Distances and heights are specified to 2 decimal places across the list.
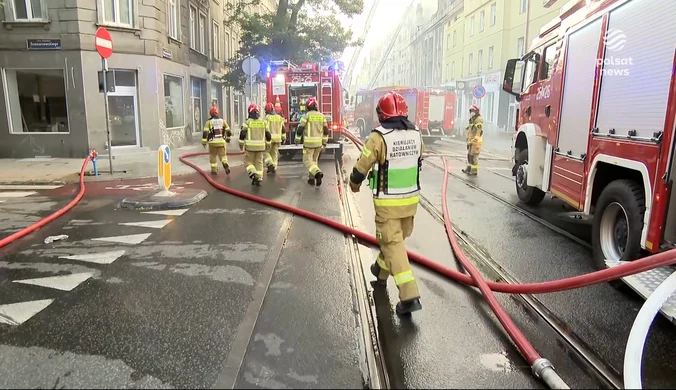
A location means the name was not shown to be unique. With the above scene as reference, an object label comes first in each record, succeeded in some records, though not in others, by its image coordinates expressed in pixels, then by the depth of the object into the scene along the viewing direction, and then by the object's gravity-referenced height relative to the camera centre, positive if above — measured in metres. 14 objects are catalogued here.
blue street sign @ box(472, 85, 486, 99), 22.35 +1.04
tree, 21.28 +3.42
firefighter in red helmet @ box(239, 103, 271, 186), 10.02 -0.60
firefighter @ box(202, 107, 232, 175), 11.29 -0.54
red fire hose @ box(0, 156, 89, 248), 5.89 -1.53
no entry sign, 10.34 +1.41
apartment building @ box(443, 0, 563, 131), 28.84 +4.67
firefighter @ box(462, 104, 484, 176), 11.92 -0.55
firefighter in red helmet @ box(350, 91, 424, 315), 3.82 -0.49
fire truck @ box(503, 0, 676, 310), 3.87 -0.05
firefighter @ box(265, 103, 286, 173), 11.39 -0.39
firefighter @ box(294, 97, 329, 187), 10.34 -0.46
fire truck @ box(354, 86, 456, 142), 25.39 +0.25
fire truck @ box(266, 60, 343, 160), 15.14 +0.63
